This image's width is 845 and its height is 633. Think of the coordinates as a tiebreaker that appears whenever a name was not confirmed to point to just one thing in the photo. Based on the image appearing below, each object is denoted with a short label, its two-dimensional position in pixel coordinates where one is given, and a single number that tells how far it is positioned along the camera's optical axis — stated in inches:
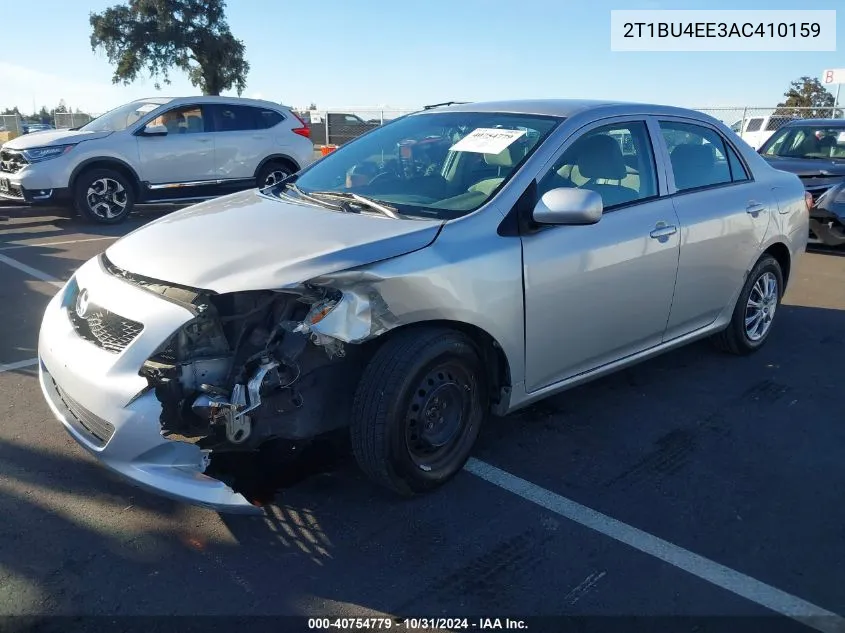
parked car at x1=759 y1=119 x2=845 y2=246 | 334.6
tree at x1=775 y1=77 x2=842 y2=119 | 1531.7
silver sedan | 105.7
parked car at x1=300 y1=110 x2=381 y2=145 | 883.3
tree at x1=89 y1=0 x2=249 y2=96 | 1475.1
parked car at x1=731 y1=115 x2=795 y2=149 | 753.0
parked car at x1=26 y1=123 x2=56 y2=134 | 1283.2
